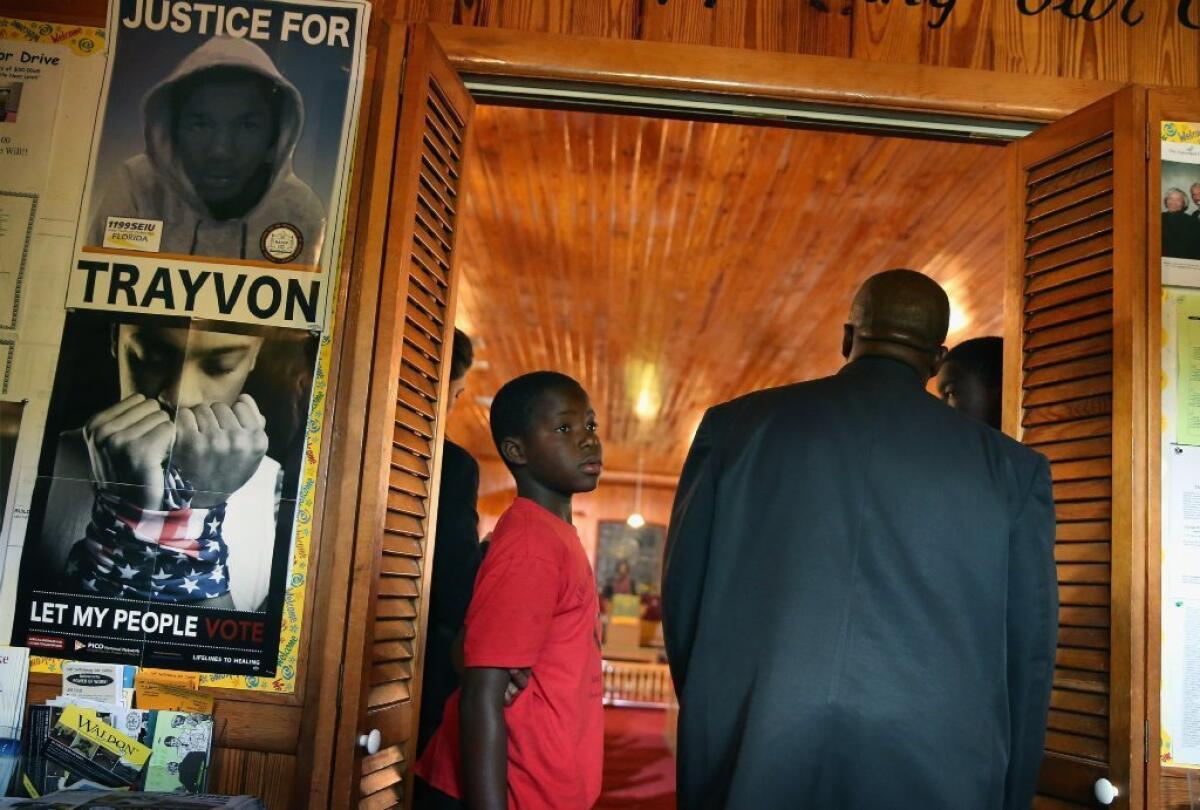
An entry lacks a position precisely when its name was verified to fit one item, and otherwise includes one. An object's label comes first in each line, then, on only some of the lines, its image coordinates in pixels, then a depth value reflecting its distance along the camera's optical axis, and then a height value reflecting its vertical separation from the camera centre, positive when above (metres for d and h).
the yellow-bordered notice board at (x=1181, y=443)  2.28 +0.38
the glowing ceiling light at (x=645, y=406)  9.38 +1.55
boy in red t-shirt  1.85 -0.18
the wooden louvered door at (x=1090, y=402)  2.23 +0.46
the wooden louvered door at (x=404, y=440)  2.16 +0.25
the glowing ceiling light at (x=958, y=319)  6.08 +1.60
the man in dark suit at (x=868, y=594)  1.62 +0.00
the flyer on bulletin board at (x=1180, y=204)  2.39 +0.91
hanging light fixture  15.78 +0.90
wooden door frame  2.52 +1.17
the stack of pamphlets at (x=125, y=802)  1.82 -0.45
